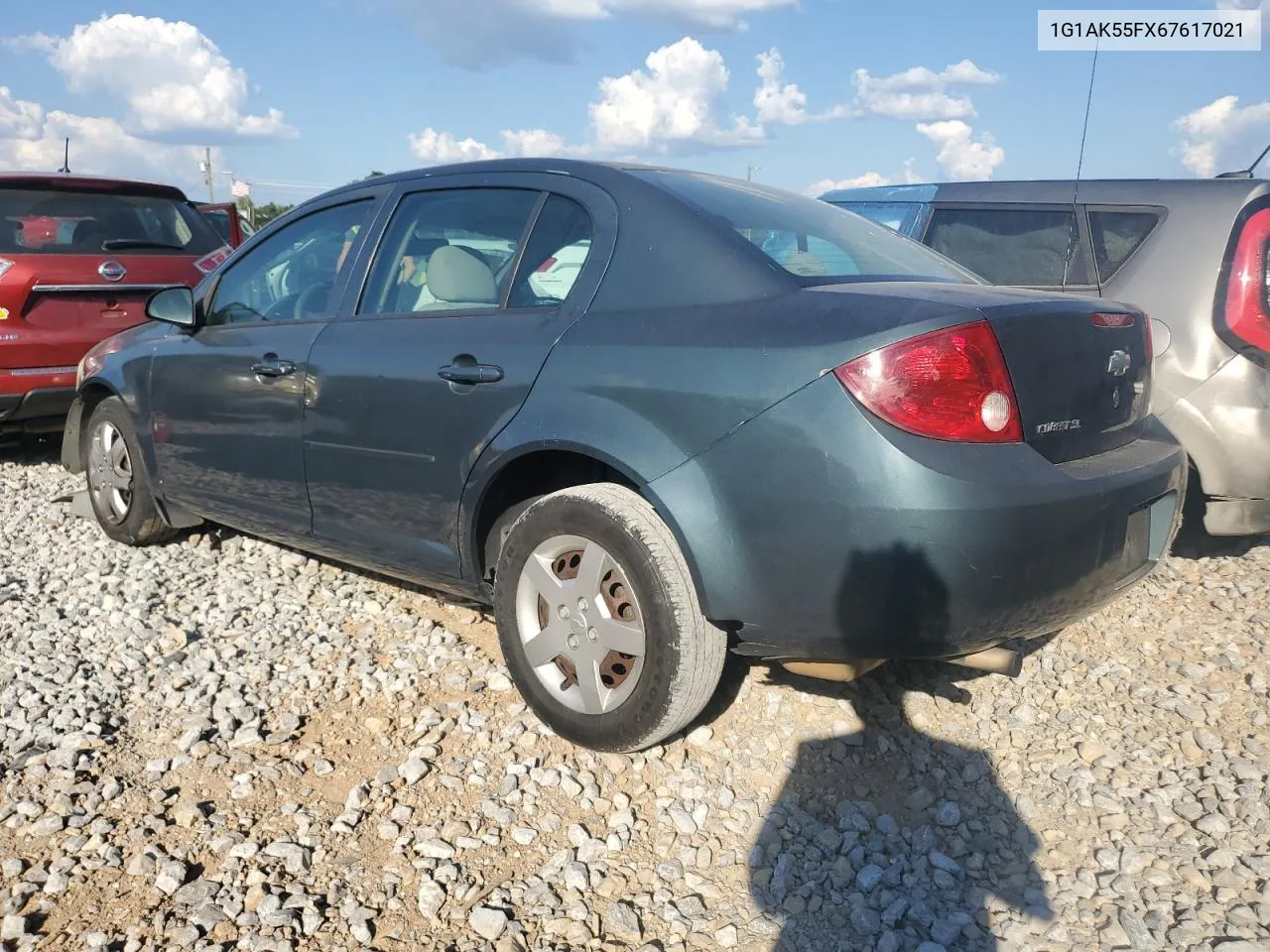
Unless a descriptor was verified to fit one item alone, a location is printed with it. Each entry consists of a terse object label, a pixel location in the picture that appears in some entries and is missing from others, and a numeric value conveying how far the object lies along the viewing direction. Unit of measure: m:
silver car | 3.95
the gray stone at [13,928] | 2.18
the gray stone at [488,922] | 2.20
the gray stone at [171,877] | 2.34
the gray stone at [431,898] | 2.27
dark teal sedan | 2.29
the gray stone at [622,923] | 2.20
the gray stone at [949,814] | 2.61
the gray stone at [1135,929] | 2.13
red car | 5.86
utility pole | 37.69
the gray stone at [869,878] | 2.36
